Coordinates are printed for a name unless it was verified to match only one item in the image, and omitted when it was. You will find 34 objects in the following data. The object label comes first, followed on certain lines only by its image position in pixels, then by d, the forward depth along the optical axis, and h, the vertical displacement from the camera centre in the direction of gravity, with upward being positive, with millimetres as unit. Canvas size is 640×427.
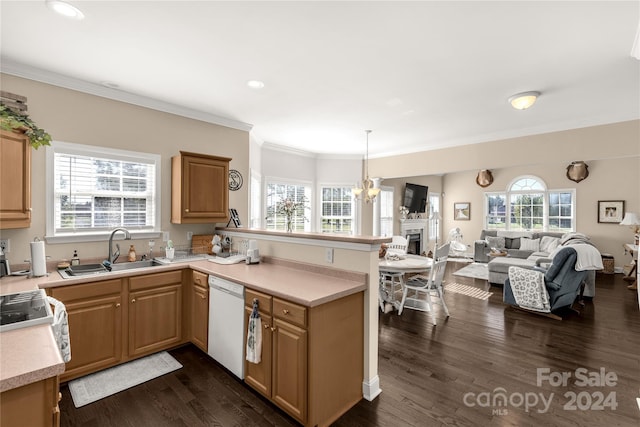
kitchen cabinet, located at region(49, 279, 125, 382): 2484 -985
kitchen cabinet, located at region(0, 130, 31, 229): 2318 +243
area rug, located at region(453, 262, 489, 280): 6646 -1390
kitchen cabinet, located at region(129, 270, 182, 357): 2826 -996
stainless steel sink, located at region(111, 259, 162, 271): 3169 -591
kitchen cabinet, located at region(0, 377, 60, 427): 1046 -710
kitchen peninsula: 1354 -570
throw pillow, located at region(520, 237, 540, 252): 7536 -788
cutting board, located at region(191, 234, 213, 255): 3879 -426
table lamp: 6289 -139
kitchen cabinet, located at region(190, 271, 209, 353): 2904 -982
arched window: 8070 +187
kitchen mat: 2383 -1454
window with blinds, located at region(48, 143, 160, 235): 3059 +235
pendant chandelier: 5505 +408
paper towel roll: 2578 -429
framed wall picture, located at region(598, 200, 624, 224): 7195 +80
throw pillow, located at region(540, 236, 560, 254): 7084 -713
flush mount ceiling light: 3340 +1291
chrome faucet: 3018 -437
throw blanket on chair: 4152 -1074
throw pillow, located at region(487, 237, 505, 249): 8289 -801
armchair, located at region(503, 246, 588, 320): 4078 -991
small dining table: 4125 -752
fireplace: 8484 -586
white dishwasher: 2490 -990
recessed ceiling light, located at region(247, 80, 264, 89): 3162 +1377
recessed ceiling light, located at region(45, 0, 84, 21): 1972 +1365
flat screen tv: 8555 +459
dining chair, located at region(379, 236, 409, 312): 4543 -1031
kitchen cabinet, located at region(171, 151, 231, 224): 3576 +285
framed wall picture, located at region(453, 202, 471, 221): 9680 +72
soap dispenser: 3007 -490
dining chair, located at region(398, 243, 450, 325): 4004 -1017
